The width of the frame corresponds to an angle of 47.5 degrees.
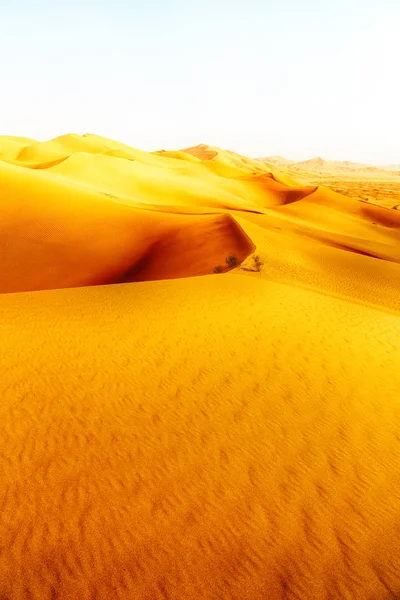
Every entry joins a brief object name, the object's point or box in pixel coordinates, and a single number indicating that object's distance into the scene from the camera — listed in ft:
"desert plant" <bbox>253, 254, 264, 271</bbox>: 47.12
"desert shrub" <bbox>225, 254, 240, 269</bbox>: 48.05
